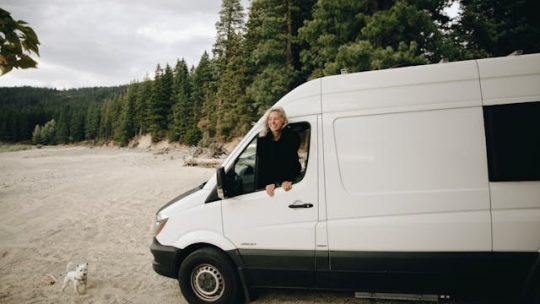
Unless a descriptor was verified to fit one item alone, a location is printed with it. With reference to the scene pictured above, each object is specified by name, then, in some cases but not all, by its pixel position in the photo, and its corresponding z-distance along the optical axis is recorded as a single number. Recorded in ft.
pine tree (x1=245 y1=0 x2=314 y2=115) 80.89
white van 11.00
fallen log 78.84
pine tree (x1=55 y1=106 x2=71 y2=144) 344.94
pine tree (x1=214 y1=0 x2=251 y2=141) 117.19
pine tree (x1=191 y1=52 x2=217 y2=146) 157.03
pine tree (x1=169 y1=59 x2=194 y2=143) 183.73
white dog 15.87
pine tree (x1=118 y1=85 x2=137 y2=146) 246.47
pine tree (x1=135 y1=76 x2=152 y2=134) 225.76
